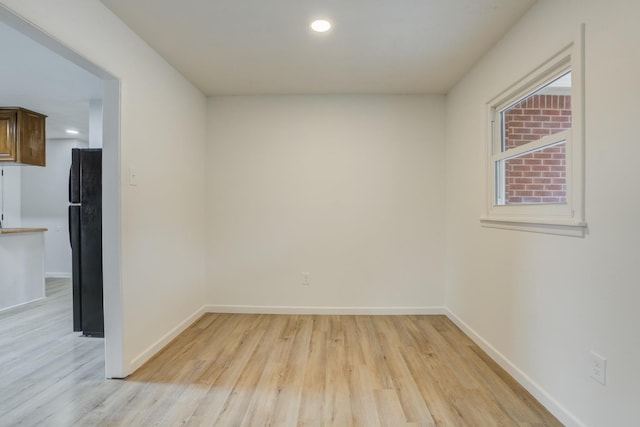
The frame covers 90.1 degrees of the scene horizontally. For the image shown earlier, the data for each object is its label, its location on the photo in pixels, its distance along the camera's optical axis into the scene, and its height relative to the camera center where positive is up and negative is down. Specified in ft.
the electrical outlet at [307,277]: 11.89 -2.45
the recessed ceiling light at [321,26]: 7.25 +4.30
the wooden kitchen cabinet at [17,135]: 13.15 +3.10
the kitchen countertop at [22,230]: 13.01 -0.87
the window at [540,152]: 5.53 +1.31
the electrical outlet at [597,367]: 4.89 -2.41
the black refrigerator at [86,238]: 9.49 -0.85
